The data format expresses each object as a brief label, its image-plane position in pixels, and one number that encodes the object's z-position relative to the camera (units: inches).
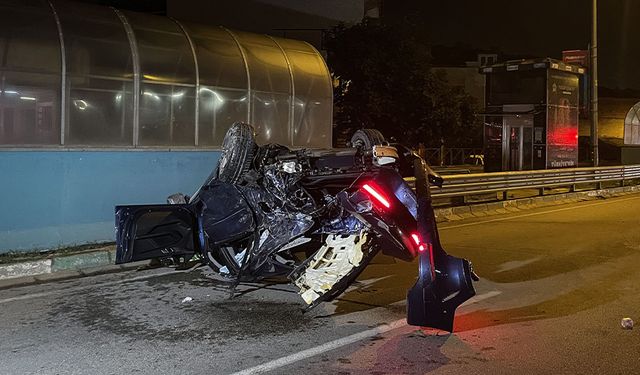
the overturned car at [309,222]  225.6
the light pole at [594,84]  853.2
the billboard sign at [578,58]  920.9
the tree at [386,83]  1035.9
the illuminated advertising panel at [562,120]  847.7
